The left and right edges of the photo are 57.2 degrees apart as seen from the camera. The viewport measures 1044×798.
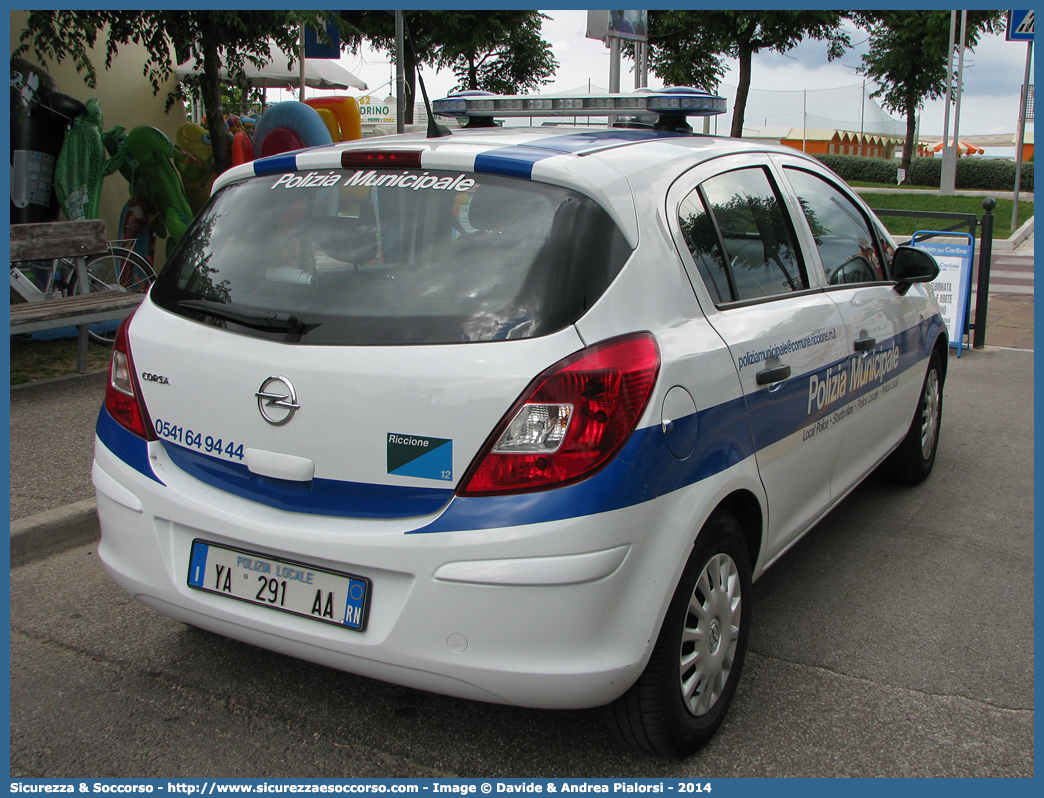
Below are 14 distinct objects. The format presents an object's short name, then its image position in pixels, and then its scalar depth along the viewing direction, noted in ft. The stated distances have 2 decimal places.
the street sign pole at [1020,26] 39.78
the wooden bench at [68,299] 21.21
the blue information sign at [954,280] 27.66
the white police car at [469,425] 7.34
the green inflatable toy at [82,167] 28.30
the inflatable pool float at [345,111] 39.97
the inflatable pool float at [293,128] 31.91
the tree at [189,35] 24.95
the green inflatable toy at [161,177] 30.55
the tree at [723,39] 106.42
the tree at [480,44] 72.54
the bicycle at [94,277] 25.32
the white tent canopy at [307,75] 52.81
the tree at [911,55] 127.95
